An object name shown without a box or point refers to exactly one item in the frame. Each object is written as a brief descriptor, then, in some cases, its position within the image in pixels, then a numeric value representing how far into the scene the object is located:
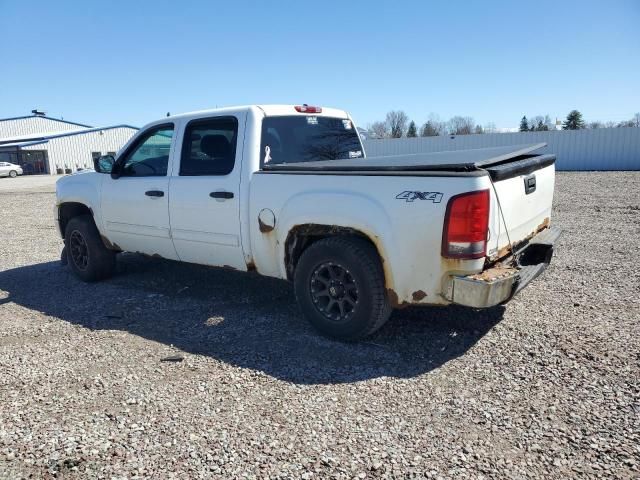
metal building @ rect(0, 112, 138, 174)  48.31
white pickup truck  3.38
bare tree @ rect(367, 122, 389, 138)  77.11
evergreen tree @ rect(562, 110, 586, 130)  59.97
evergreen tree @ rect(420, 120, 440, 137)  74.75
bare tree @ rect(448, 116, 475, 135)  75.90
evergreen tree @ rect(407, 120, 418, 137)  76.19
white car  43.12
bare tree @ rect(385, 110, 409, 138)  79.25
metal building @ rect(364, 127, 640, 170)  28.05
